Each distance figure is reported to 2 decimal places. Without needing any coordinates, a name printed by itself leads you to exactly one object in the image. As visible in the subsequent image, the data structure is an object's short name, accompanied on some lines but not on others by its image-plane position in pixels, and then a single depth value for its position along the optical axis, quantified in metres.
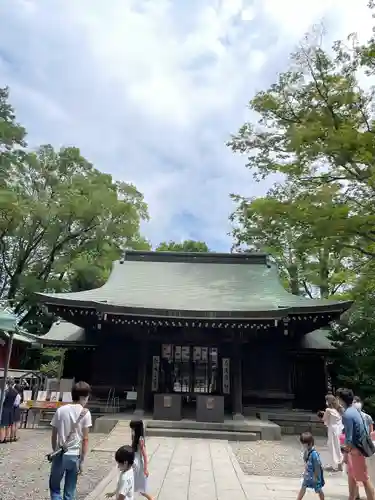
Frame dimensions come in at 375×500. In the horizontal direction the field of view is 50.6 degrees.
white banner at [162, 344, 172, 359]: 13.51
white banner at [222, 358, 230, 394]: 13.16
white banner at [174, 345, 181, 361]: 13.57
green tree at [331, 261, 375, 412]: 12.90
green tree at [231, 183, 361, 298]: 12.98
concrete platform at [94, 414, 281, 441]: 10.84
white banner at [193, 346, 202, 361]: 13.51
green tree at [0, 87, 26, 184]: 23.12
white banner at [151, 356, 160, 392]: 13.26
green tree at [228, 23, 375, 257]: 12.34
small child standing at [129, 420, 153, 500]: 4.53
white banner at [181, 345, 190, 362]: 13.56
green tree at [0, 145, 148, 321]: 26.06
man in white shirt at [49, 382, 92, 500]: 4.09
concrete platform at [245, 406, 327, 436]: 12.49
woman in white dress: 7.60
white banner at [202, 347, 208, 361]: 13.50
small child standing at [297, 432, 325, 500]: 4.86
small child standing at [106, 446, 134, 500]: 3.56
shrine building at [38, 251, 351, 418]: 12.06
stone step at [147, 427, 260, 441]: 10.79
